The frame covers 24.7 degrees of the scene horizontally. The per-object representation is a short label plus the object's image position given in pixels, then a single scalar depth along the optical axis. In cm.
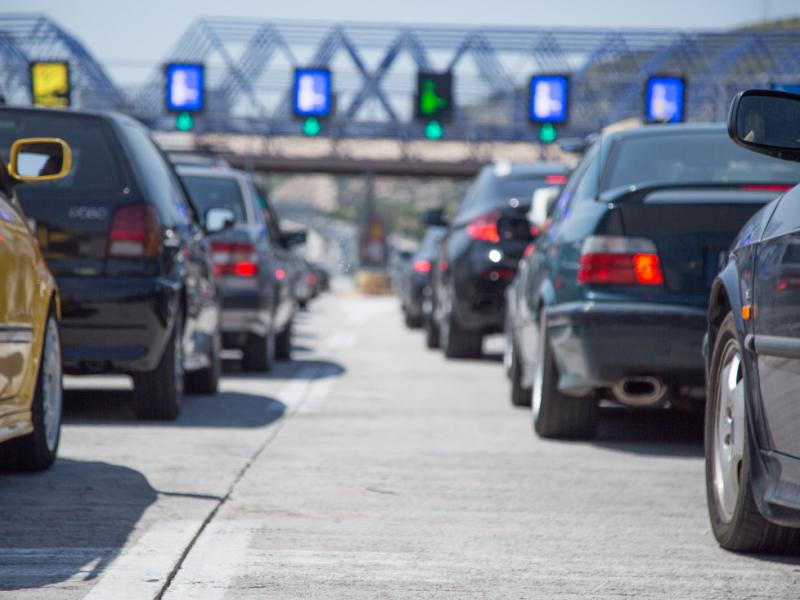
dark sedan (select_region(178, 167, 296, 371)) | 1424
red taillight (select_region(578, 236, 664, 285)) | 845
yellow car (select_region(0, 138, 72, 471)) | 658
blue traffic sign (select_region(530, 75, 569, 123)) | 5044
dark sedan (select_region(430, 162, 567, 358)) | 1501
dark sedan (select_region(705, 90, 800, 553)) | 507
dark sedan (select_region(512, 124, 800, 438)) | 835
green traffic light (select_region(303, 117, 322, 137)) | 5309
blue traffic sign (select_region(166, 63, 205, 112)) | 4966
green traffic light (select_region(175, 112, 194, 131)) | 4931
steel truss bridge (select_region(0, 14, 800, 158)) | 7706
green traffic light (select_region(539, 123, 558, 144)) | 4919
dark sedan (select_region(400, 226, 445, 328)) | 2300
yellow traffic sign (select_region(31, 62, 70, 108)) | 4025
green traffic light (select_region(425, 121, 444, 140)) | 4661
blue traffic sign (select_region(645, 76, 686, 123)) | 4541
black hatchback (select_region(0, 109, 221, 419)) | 933
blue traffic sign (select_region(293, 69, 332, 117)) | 5331
